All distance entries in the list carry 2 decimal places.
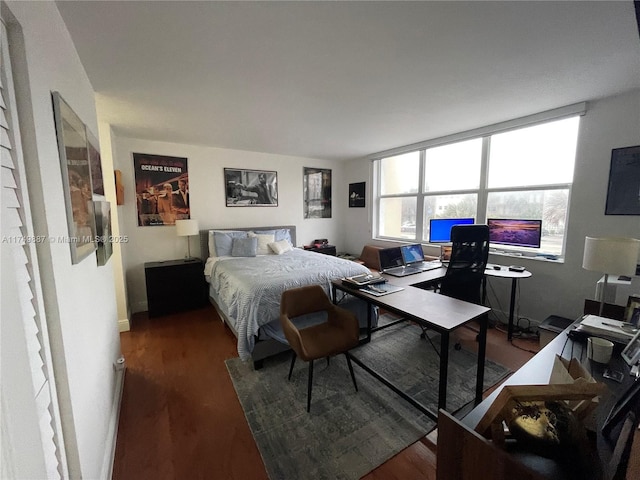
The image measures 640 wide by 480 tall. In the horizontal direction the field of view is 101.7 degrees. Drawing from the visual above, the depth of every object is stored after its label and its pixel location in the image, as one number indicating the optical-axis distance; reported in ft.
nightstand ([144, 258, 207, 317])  11.30
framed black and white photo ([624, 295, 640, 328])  4.71
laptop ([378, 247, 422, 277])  8.80
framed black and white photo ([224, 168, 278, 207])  14.16
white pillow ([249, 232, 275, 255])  13.48
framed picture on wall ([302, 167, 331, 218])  16.97
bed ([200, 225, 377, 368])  7.61
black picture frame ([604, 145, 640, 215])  7.74
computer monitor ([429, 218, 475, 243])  11.71
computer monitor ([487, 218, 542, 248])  9.76
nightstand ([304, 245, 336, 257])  16.65
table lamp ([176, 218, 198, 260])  11.85
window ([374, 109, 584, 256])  9.55
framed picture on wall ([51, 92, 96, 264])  3.61
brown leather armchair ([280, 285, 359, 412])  6.09
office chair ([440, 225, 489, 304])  8.25
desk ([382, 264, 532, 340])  7.76
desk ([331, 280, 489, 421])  5.09
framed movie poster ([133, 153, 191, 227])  11.89
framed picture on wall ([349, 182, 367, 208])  17.28
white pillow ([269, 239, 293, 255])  13.38
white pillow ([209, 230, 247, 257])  12.64
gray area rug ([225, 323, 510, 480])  4.95
